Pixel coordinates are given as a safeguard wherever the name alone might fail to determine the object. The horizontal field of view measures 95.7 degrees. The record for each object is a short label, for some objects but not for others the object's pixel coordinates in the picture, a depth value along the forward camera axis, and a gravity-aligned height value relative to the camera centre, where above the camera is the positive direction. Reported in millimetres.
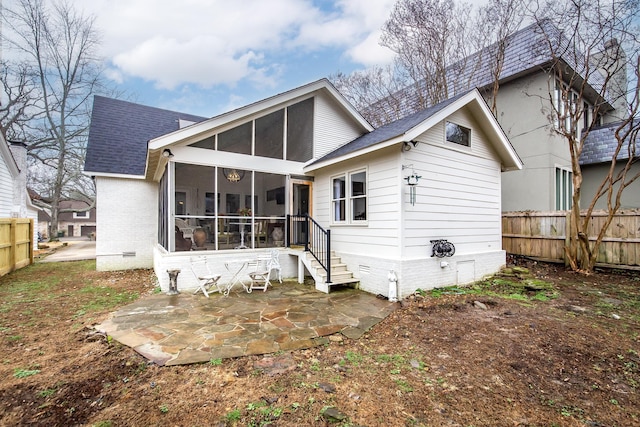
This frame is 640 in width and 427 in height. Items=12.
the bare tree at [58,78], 17125 +9077
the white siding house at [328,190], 6086 +662
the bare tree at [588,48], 6867 +4321
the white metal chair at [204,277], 5953 -1283
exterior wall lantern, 5727 +667
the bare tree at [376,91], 13422 +6139
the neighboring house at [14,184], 10846 +1483
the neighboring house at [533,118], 9367 +3390
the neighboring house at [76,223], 35906 -682
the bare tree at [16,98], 17203 +7360
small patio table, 6727 -1256
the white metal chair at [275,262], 7020 -1120
